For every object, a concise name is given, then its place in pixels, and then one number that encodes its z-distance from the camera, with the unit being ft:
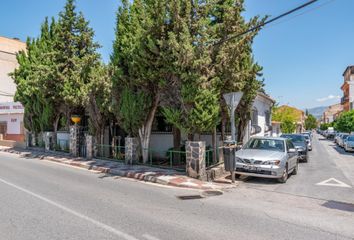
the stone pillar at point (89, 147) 52.08
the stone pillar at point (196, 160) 33.47
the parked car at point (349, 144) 77.07
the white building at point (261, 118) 66.74
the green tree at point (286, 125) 144.36
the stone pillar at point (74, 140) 56.18
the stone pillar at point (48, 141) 66.36
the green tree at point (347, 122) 144.15
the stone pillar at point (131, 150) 43.93
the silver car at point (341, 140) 97.18
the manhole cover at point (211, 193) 26.95
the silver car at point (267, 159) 32.27
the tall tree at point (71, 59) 56.75
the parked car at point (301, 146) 54.29
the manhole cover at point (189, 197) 25.66
